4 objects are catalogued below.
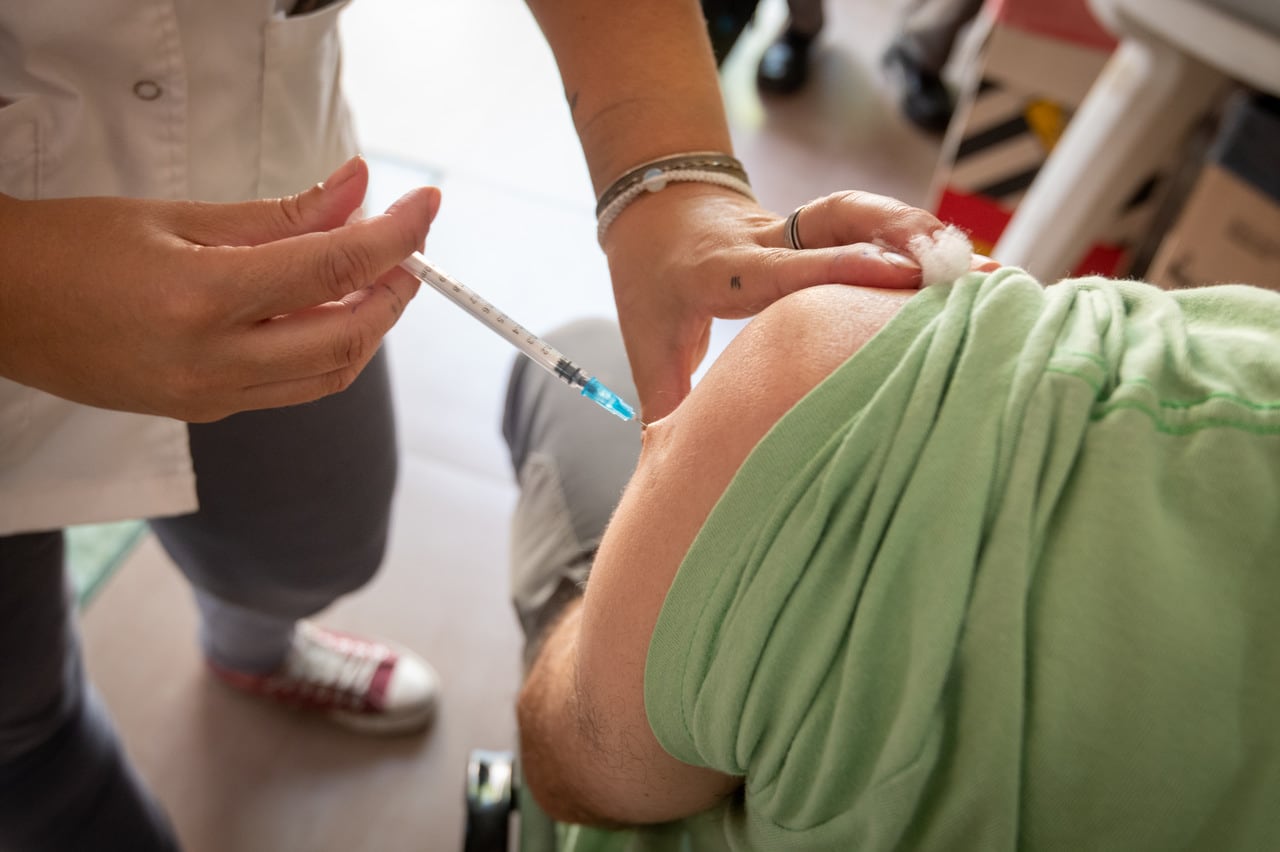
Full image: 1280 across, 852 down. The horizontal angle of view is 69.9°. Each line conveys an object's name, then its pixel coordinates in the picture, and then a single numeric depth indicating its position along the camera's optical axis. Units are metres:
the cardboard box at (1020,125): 1.62
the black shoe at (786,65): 2.35
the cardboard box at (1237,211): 1.39
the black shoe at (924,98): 2.26
